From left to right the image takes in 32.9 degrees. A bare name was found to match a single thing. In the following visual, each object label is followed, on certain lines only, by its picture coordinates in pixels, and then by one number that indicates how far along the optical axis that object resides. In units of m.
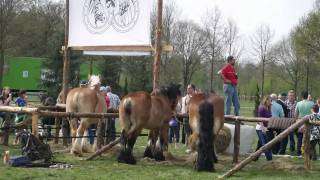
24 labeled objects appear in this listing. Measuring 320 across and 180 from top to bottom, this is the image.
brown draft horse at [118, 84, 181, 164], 11.69
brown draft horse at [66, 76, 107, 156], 13.20
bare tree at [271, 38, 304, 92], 47.94
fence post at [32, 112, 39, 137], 11.16
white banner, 14.47
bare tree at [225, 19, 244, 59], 48.81
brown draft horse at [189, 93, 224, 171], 10.43
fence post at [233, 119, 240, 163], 12.61
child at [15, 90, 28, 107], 17.98
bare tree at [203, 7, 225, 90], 45.83
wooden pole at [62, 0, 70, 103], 17.34
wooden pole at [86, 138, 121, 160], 12.29
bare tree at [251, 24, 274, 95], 52.16
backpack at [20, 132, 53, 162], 10.86
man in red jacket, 14.64
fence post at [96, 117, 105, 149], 13.34
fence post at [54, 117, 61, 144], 16.52
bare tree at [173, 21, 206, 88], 45.84
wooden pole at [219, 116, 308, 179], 10.39
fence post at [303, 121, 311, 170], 11.08
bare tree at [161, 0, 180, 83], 41.47
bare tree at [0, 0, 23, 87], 42.19
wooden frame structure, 13.88
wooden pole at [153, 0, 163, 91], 13.85
